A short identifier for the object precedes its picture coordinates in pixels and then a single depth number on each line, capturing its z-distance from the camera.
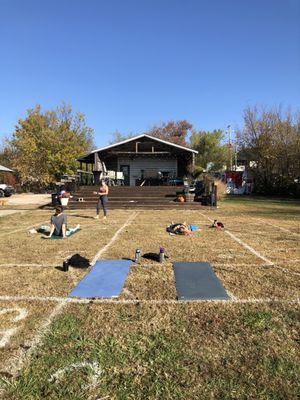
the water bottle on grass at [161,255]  6.13
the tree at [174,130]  61.38
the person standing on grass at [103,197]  13.34
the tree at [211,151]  53.28
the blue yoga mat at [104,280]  4.52
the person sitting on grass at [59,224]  8.86
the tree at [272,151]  31.83
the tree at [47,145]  37.69
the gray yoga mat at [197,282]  4.39
